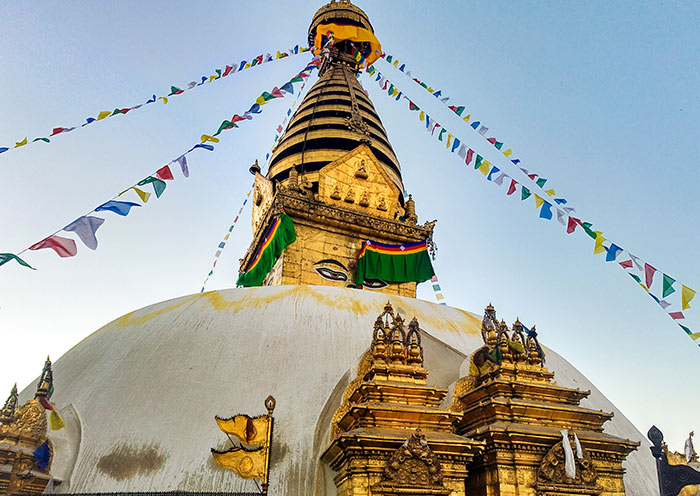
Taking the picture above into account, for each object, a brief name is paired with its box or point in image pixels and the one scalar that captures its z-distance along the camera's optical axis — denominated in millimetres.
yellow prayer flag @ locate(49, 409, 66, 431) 6527
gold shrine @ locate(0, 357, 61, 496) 5914
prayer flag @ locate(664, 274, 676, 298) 8398
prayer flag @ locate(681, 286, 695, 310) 8328
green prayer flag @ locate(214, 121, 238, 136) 10689
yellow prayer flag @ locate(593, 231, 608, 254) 9367
